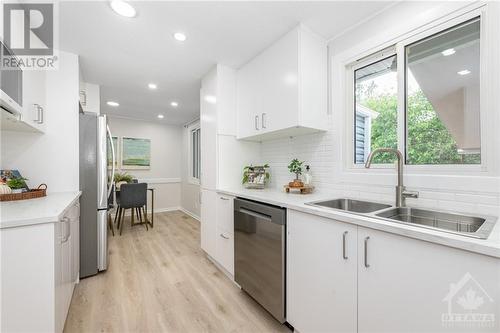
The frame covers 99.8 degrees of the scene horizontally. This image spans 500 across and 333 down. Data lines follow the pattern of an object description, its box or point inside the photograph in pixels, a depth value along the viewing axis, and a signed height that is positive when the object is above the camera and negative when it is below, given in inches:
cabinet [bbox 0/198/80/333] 40.8 -22.4
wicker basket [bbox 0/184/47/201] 61.2 -8.4
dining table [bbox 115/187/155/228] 154.4 -42.3
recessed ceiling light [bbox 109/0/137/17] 59.9 +46.9
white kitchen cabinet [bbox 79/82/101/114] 116.1 +39.5
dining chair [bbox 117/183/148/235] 146.9 -20.6
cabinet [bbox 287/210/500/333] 29.3 -20.6
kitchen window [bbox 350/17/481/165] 50.8 +19.0
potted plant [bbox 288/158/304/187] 84.7 -0.5
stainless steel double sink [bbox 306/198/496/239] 42.7 -11.6
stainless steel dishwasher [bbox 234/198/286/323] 59.0 -26.9
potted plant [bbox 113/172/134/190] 163.1 -9.8
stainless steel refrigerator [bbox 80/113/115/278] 87.3 -11.5
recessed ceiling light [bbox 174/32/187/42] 74.6 +47.2
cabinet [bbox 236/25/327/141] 70.8 +29.5
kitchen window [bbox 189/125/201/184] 195.9 +12.4
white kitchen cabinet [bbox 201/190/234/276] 85.4 -27.3
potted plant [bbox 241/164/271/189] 95.6 -4.6
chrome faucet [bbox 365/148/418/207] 54.2 -5.3
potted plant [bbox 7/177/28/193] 65.9 -5.3
